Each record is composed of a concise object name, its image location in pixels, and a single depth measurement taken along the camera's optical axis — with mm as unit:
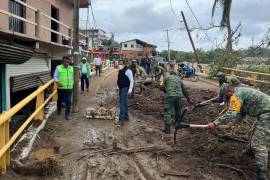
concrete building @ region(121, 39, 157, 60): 45695
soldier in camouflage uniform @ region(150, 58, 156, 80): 13707
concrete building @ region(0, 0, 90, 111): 5793
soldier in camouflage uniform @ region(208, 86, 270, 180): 3229
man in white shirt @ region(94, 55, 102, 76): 12825
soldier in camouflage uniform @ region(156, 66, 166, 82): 12231
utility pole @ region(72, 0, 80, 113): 5557
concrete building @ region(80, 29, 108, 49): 39370
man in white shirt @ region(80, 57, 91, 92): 8281
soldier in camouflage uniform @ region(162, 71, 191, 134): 4875
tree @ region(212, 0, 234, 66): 14739
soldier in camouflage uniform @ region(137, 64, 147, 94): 9188
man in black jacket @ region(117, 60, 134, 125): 5231
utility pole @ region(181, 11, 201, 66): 18591
